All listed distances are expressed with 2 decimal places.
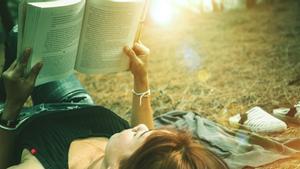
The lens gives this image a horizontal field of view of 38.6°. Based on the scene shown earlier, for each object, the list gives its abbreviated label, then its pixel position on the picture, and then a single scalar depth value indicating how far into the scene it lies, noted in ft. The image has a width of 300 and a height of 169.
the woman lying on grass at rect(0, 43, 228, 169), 4.75
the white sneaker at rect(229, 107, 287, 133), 8.27
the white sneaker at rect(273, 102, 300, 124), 8.53
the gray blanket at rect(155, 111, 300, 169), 7.18
